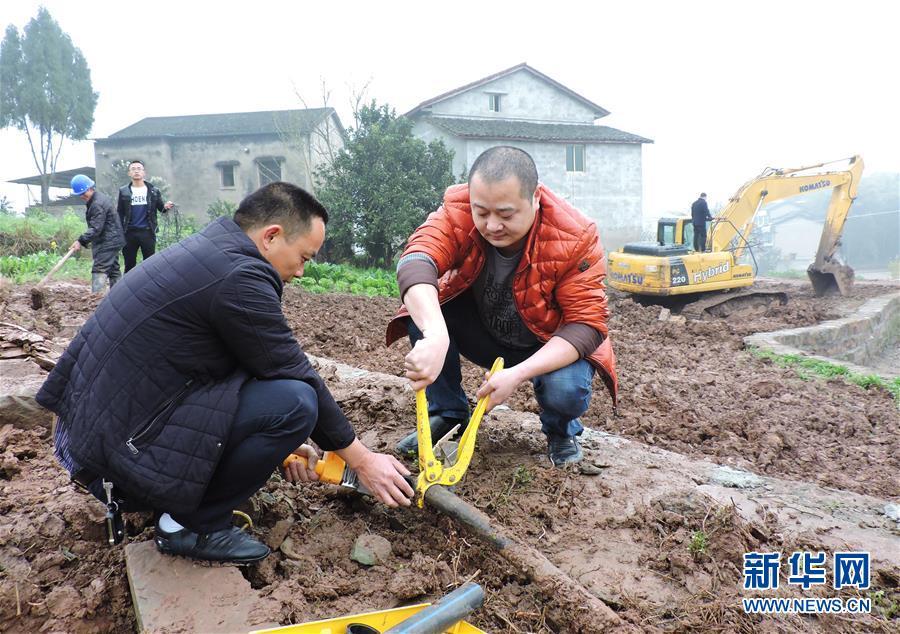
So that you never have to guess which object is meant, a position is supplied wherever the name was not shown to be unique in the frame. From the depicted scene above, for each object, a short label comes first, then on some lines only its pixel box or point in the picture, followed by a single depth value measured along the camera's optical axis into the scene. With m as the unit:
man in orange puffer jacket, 2.38
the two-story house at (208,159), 22.14
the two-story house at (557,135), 19.78
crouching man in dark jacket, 1.76
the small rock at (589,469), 2.73
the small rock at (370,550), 2.06
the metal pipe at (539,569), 1.79
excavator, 10.06
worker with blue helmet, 7.26
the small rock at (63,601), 1.83
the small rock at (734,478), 2.91
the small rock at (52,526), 2.18
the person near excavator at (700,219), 11.98
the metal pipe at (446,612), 1.57
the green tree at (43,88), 24.34
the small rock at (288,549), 2.06
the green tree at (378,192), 13.23
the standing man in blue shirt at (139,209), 7.56
